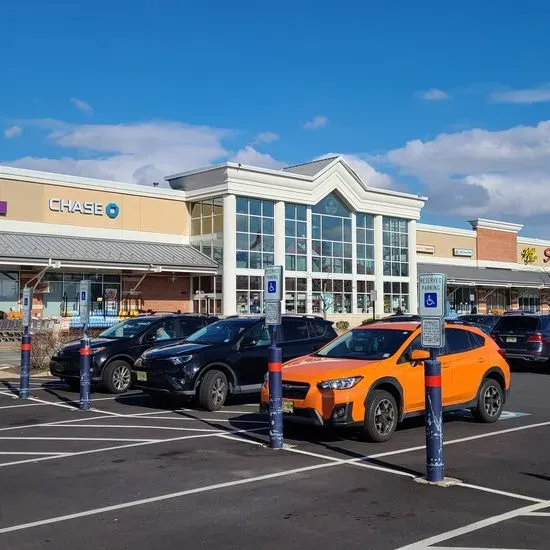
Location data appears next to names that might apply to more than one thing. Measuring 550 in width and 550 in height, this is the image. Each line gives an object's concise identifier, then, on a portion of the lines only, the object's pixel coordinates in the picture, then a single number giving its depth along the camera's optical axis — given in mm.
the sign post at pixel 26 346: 14797
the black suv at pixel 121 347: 15430
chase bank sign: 36094
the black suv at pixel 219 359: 12898
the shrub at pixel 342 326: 41812
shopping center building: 35094
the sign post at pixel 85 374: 13062
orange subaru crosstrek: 9531
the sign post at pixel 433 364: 7582
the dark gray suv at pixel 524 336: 20516
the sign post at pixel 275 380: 9336
